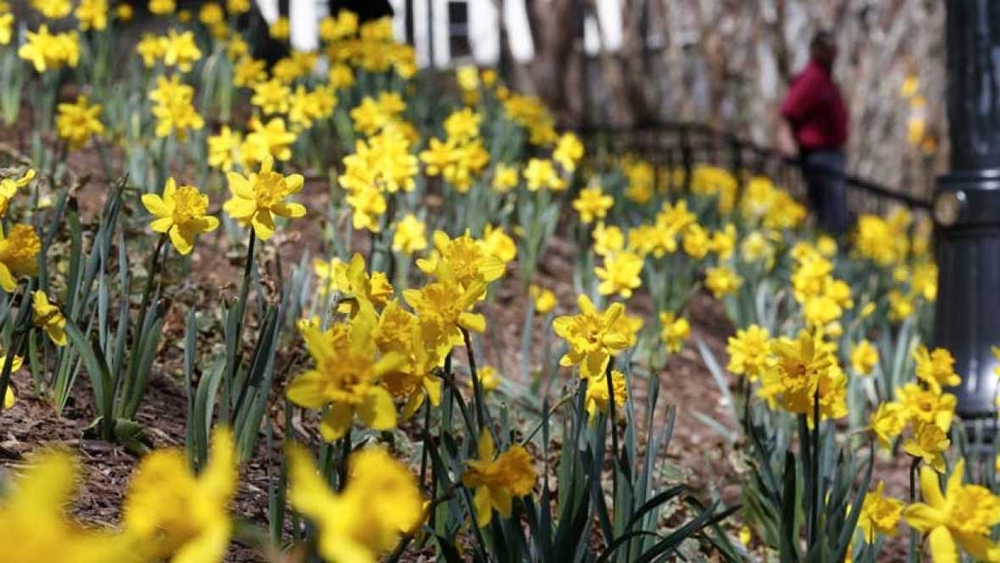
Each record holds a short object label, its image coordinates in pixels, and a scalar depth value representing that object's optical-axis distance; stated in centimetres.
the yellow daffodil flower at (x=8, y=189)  183
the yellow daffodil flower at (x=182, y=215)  188
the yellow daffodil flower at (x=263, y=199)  186
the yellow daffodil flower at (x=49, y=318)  199
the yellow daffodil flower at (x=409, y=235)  320
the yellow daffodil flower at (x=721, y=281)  402
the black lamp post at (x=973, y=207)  388
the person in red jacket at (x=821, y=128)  840
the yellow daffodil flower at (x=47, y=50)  353
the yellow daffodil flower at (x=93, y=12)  477
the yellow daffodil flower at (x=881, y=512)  200
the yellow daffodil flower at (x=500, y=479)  140
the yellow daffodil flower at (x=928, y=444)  182
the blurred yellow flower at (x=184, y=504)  89
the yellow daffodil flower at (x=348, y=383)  120
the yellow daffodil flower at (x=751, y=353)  279
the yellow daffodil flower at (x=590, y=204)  429
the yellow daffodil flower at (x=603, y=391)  191
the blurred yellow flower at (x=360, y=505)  89
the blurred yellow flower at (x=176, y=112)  356
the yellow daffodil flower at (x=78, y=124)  347
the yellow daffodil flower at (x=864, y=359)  329
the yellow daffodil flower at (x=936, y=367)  240
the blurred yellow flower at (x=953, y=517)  144
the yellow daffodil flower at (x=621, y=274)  317
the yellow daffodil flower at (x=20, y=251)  170
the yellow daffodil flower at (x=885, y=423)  225
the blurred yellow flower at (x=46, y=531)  76
